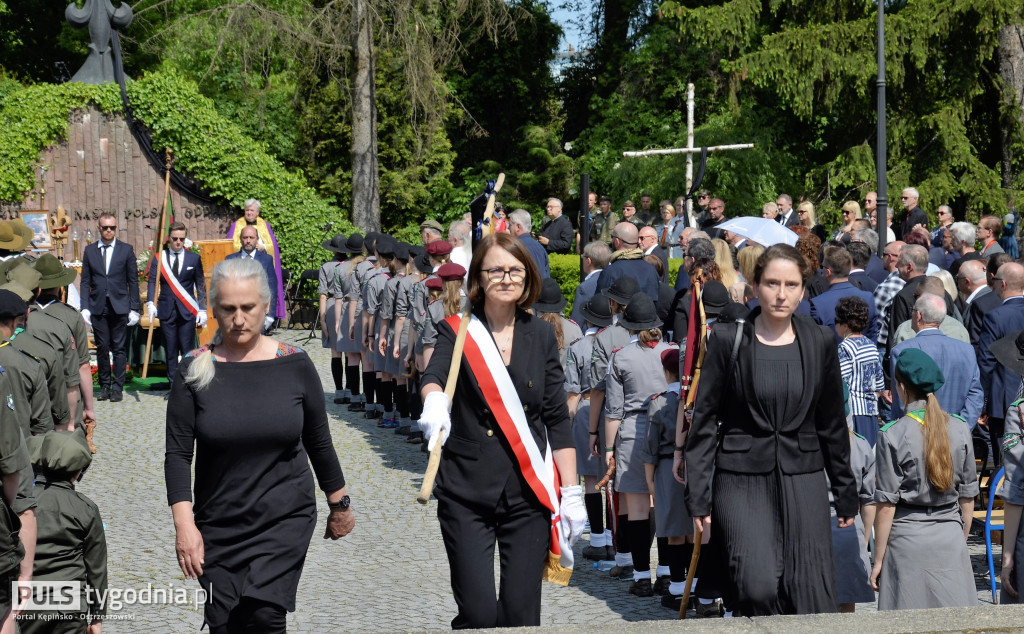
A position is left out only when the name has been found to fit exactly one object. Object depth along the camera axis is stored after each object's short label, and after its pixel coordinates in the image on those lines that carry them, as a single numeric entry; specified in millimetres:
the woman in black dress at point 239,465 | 4434
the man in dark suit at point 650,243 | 11758
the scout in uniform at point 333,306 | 13680
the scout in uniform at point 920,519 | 5434
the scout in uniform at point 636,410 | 7164
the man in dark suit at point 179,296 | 14430
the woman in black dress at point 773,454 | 4898
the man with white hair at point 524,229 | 12961
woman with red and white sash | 4652
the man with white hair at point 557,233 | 17531
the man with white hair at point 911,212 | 14430
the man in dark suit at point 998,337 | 8469
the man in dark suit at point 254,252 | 14398
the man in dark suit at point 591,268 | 10584
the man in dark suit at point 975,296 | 9016
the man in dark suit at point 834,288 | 8805
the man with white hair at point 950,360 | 7516
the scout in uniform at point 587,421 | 8008
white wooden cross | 23047
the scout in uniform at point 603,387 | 7594
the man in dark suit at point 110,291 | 14312
